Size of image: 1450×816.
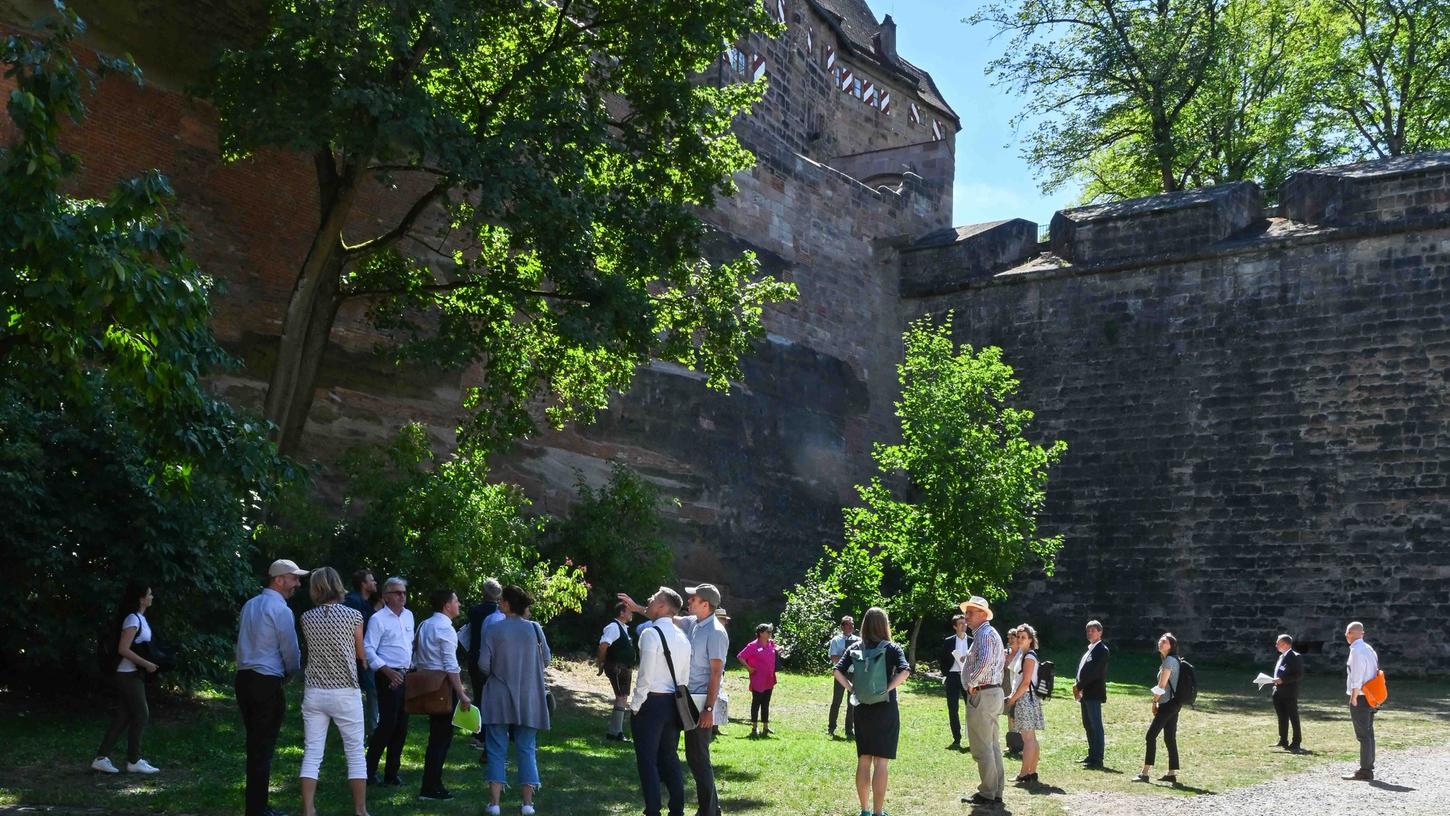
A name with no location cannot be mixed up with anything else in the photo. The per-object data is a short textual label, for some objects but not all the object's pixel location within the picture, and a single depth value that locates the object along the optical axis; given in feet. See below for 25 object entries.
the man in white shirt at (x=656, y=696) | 26.48
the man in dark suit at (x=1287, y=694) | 43.21
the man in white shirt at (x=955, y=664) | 41.42
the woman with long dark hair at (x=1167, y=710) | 36.73
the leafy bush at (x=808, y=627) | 63.10
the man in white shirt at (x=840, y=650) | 42.09
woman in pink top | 43.50
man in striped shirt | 31.71
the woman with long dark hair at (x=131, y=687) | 30.30
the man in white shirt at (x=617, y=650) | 36.86
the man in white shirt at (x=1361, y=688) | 37.29
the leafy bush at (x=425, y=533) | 48.57
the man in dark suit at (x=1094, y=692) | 38.75
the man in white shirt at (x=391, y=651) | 29.01
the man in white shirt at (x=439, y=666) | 29.45
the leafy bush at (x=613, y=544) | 58.90
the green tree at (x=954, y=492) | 64.75
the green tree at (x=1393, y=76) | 102.27
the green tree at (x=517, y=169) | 43.88
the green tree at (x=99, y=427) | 22.63
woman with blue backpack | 28.55
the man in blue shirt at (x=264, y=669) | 25.41
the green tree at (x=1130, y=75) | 100.63
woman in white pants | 25.57
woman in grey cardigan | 28.53
